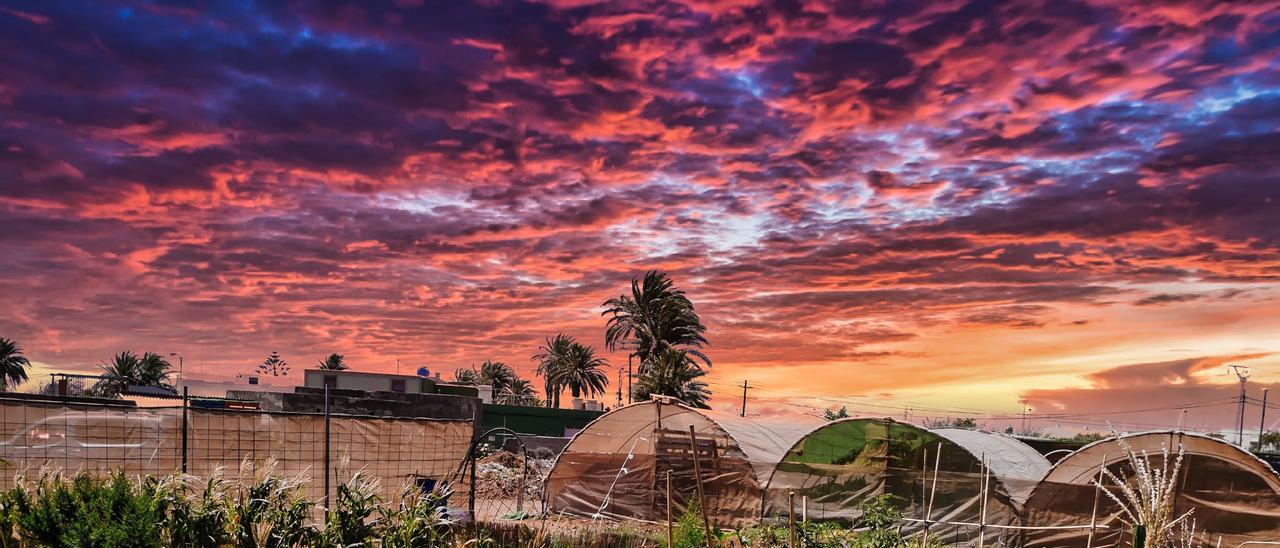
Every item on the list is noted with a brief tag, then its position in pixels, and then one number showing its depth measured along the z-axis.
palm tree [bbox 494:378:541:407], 81.61
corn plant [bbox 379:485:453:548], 8.84
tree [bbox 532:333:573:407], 73.31
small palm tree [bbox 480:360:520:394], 87.69
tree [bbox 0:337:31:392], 78.19
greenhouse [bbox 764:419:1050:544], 18.30
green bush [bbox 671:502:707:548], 12.84
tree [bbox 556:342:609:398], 71.88
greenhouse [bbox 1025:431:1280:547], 16.30
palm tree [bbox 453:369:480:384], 88.12
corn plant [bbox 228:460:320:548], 9.17
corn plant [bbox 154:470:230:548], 9.40
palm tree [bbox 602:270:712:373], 50.19
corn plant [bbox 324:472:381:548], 9.07
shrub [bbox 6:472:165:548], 9.33
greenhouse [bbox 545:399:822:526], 20.62
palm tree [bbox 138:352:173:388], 84.69
